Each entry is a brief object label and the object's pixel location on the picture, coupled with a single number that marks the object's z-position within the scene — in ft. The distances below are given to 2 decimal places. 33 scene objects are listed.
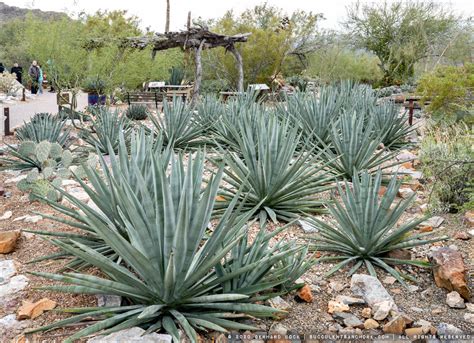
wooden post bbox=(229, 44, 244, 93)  47.69
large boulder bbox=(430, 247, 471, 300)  11.05
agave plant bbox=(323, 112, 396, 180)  18.69
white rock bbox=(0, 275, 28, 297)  10.29
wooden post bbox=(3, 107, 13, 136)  32.17
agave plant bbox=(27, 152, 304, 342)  8.20
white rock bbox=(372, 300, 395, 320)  10.02
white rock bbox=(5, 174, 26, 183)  20.10
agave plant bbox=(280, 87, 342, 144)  23.67
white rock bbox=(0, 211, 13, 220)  15.41
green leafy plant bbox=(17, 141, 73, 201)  16.30
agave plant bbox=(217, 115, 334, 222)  15.19
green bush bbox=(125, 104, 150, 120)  41.47
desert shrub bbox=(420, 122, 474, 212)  16.99
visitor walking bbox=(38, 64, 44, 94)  65.08
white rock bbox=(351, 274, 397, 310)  10.61
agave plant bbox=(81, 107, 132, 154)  24.49
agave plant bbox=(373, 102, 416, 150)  26.17
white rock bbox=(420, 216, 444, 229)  15.47
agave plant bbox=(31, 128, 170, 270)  10.90
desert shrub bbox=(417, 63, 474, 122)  30.22
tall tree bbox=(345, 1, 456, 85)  86.48
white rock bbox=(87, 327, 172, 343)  7.99
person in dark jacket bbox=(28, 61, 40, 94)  61.80
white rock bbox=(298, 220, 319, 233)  14.52
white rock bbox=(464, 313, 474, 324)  10.17
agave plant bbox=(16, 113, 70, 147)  25.43
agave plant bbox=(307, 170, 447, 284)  12.24
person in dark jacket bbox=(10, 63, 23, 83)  76.95
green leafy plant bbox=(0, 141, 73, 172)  18.32
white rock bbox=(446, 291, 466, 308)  10.72
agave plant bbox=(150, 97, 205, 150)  25.29
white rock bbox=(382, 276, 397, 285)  11.68
